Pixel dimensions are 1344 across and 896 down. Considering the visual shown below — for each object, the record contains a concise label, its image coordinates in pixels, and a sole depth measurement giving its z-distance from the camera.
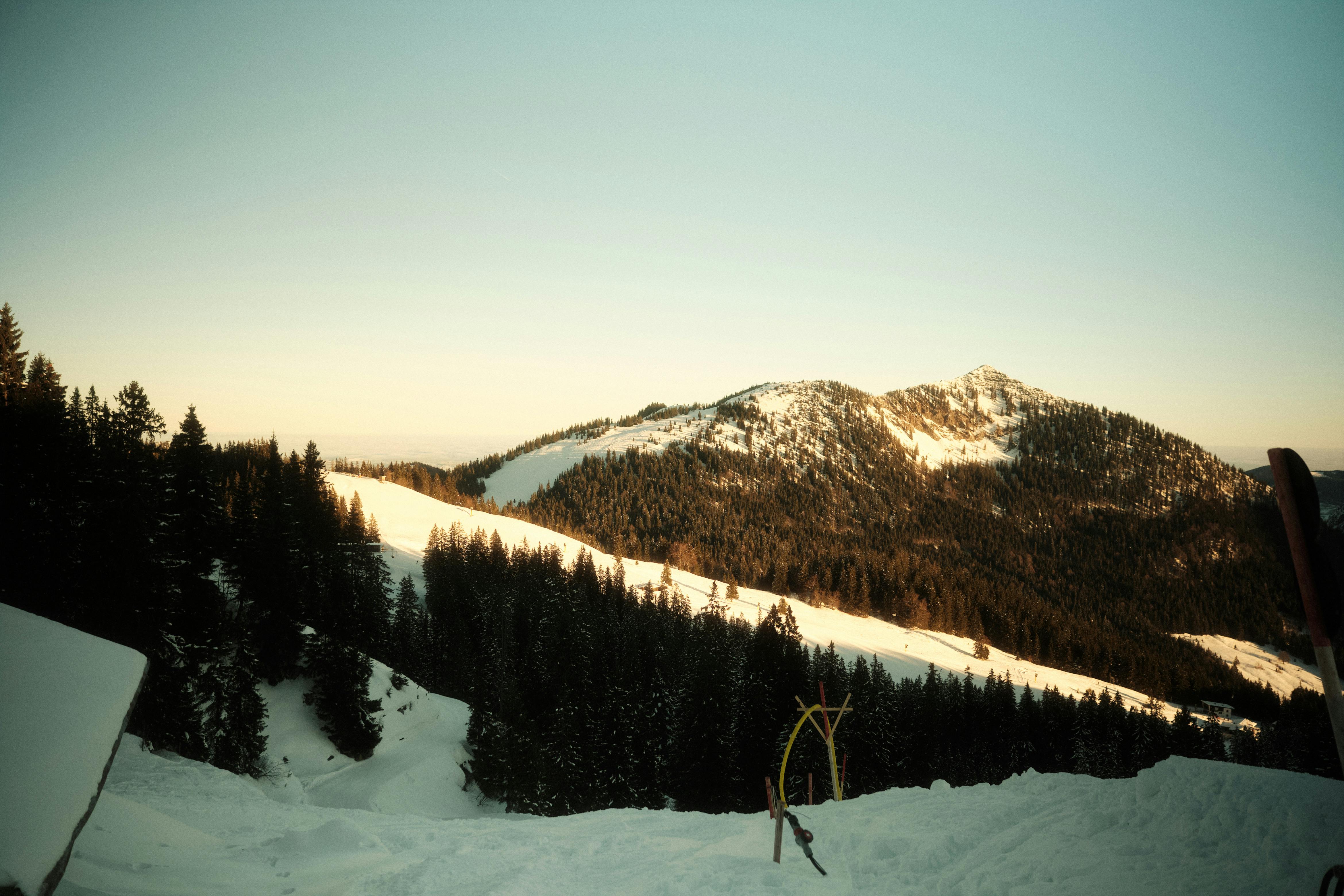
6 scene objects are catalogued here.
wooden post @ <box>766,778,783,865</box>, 9.80
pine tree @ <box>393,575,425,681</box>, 47.97
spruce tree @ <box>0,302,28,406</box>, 20.56
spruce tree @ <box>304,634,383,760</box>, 30.55
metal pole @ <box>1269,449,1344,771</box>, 3.67
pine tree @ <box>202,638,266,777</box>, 22.52
